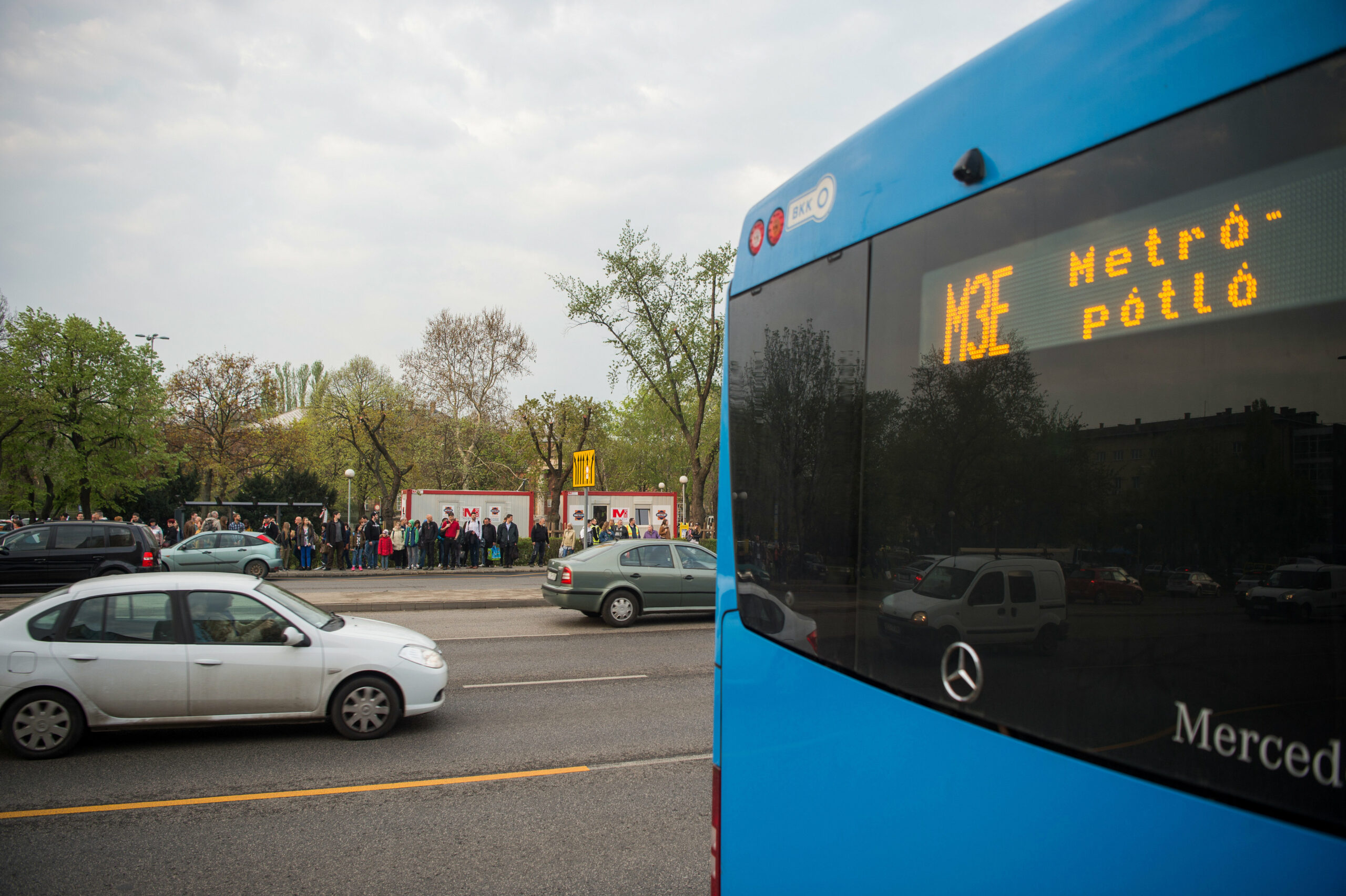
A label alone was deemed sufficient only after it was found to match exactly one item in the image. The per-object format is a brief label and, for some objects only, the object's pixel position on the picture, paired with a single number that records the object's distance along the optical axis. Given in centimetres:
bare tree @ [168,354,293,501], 4722
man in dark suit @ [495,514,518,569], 2700
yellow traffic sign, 1978
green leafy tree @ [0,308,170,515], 3528
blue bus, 125
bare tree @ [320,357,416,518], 4606
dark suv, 1727
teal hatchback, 2134
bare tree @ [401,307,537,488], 5303
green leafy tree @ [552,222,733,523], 3534
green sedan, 1352
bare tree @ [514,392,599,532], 3702
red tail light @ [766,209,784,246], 285
